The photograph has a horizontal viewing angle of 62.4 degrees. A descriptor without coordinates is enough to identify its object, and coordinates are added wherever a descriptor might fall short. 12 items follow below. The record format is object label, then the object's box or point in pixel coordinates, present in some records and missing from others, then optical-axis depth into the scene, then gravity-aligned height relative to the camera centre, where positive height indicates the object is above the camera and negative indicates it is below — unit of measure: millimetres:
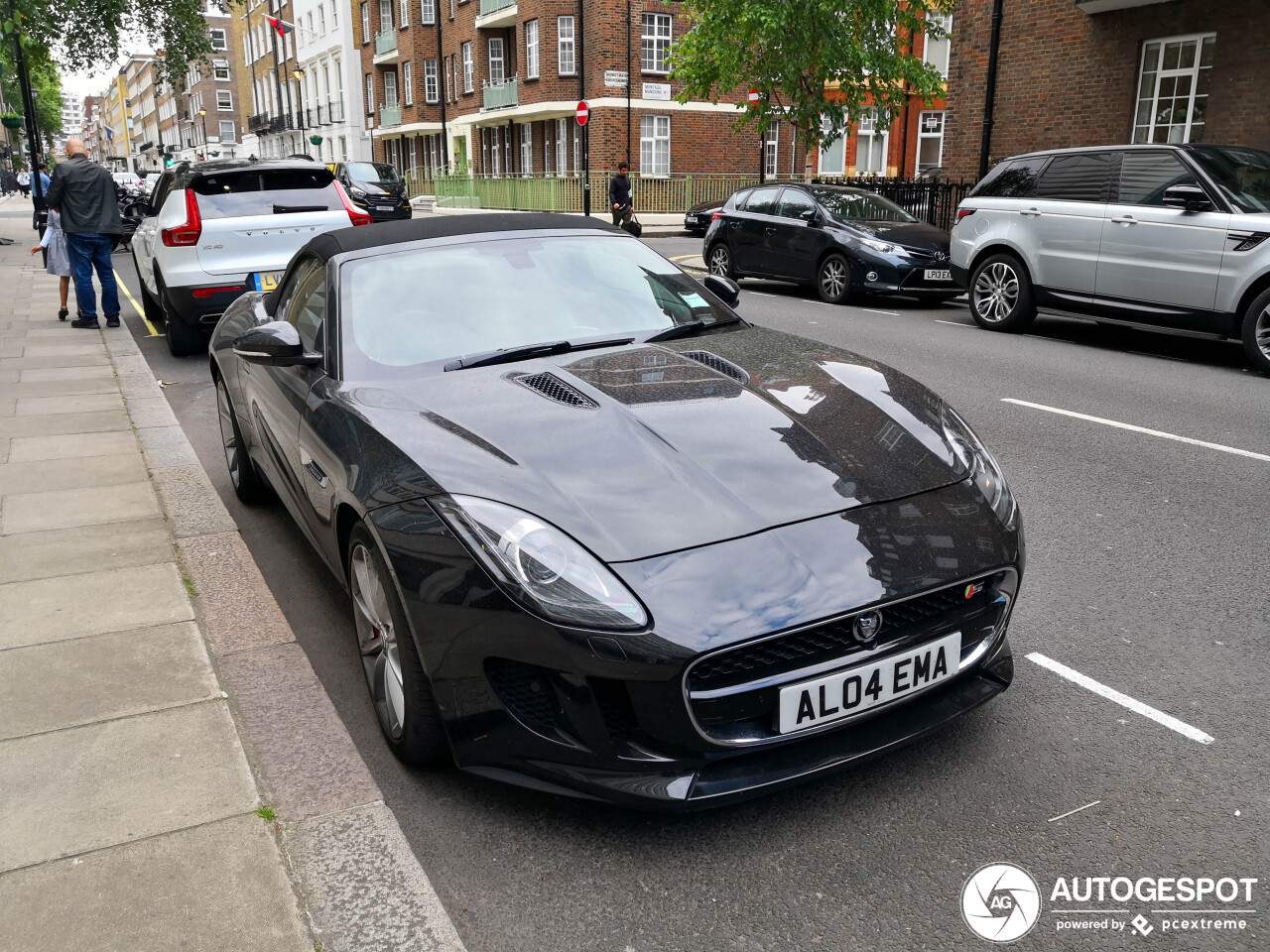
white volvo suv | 9367 -479
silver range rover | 8883 -617
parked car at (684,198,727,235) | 28234 -1204
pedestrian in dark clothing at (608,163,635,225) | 25219 -550
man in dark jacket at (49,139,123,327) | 10766 -352
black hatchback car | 13203 -906
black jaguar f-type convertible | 2385 -893
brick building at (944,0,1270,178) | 15000 +1466
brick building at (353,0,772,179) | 36656 +3072
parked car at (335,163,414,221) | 26109 -380
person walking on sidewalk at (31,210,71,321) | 11664 -838
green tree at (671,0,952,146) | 17578 +2048
